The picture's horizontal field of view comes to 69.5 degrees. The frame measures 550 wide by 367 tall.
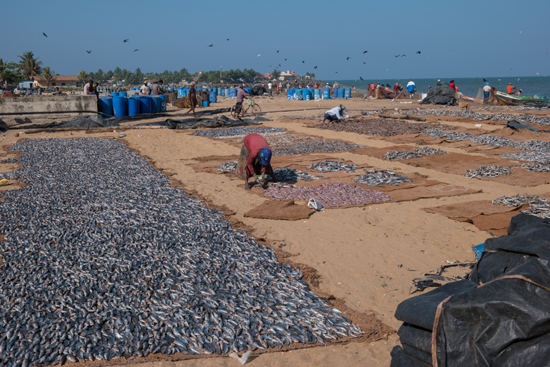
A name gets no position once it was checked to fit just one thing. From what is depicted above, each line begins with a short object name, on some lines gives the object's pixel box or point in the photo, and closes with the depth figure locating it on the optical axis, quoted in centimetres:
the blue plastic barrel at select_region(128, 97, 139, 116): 2535
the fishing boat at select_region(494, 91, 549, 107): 3030
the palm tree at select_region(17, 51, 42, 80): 8988
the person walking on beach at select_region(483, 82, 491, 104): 3478
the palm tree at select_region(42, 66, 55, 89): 9012
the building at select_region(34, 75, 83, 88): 10932
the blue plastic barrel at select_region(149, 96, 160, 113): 2691
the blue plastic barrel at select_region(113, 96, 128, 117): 2473
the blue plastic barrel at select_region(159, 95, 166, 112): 2775
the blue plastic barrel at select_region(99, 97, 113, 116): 2432
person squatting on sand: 2295
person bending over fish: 941
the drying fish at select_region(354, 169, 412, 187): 1045
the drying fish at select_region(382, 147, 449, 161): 1386
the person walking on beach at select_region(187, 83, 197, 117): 2500
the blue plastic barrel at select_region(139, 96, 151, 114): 2606
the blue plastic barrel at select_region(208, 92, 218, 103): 4062
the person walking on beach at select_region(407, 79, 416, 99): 4036
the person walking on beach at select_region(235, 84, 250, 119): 2352
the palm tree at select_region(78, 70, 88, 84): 8460
